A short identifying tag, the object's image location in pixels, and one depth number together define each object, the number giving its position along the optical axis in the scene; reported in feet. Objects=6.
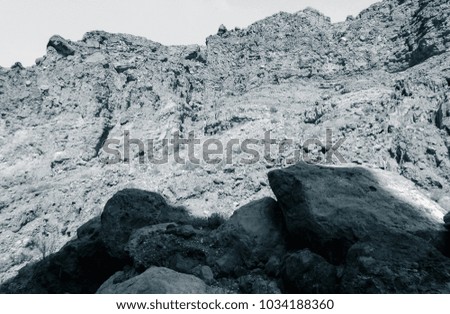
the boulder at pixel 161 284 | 16.05
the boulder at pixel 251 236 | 22.03
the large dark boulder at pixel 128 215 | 26.35
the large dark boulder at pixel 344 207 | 20.02
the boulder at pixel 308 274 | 17.99
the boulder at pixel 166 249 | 22.11
